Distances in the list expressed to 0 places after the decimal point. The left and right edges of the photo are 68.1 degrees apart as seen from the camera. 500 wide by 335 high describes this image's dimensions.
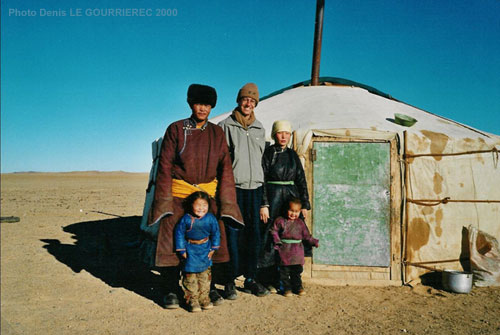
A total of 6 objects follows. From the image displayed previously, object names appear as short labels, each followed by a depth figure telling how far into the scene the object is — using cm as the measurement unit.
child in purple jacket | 364
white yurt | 428
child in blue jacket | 316
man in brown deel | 318
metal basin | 390
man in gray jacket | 357
